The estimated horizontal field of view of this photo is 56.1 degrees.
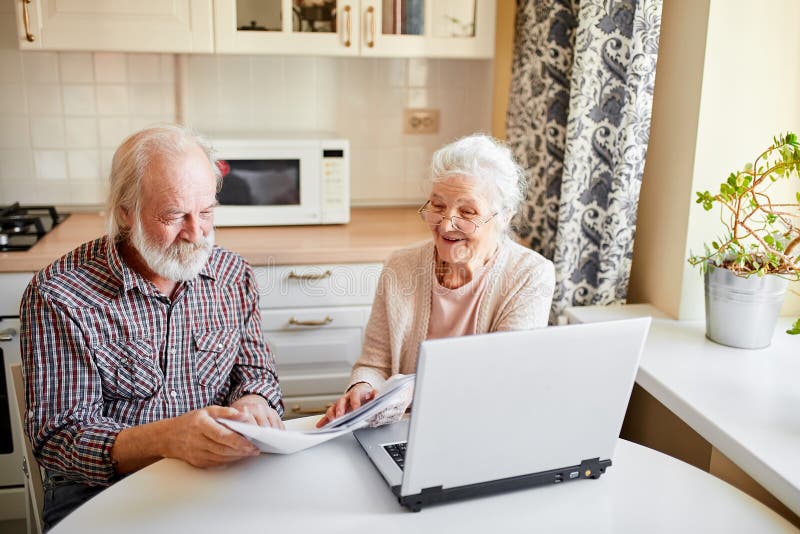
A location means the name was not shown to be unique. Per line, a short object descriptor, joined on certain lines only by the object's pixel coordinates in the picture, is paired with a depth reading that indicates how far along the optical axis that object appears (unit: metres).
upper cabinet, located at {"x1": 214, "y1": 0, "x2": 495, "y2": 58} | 2.44
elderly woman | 1.71
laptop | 1.01
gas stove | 2.30
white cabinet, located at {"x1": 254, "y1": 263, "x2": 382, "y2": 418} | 2.39
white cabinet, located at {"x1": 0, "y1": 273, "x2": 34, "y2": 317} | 2.20
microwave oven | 2.52
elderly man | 1.42
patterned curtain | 2.03
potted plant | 1.69
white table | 1.10
